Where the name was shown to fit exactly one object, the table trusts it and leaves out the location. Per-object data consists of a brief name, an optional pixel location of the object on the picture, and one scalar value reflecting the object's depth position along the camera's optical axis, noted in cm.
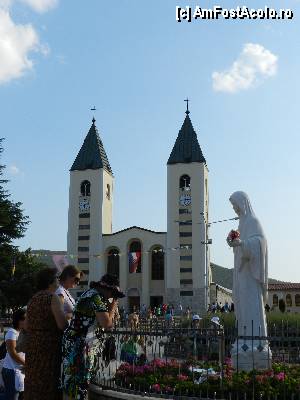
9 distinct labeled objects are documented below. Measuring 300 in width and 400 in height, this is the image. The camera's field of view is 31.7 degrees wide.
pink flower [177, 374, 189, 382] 732
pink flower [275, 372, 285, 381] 715
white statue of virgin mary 974
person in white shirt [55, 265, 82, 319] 594
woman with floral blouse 512
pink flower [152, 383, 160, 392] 703
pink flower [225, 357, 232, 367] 838
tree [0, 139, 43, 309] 4025
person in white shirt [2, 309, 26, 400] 662
